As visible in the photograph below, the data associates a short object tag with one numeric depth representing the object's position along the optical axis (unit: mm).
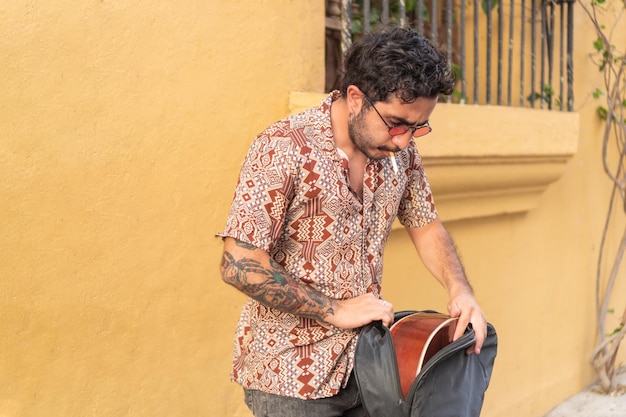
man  2156
